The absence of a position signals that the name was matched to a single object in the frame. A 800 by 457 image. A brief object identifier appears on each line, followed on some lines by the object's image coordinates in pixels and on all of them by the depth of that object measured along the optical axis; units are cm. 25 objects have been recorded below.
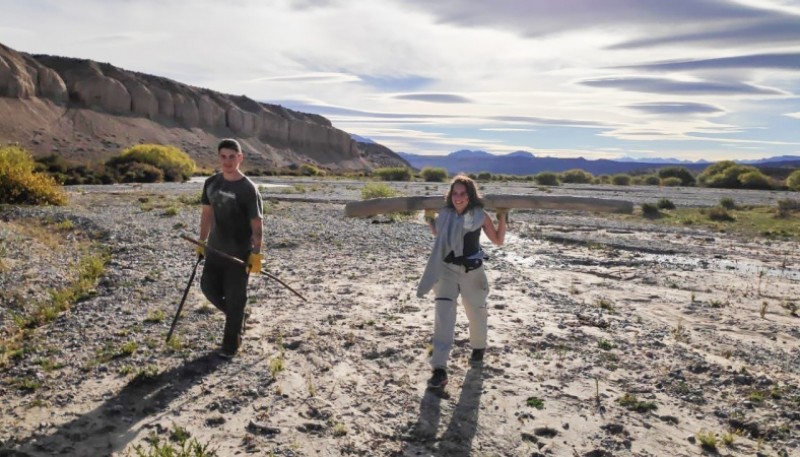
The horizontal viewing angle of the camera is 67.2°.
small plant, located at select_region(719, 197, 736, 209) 3000
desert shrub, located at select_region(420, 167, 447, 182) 5953
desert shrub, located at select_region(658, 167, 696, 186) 6435
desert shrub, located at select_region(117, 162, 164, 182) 4212
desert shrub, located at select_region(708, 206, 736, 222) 2550
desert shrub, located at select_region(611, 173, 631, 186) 6363
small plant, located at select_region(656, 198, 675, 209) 2956
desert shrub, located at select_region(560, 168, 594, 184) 6544
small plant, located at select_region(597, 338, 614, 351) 780
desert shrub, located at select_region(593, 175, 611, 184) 6664
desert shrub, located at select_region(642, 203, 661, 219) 2705
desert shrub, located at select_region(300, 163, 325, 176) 7521
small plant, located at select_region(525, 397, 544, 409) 600
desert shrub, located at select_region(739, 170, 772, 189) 5219
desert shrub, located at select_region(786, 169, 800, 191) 4991
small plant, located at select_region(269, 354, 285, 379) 664
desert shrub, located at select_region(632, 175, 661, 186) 6450
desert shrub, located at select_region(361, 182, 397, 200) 2951
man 666
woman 638
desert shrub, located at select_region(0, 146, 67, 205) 1981
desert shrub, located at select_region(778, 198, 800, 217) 2677
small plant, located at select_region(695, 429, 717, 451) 525
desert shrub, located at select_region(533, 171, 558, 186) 6009
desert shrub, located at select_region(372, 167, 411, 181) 5916
